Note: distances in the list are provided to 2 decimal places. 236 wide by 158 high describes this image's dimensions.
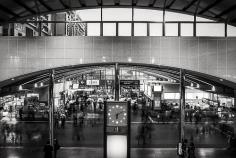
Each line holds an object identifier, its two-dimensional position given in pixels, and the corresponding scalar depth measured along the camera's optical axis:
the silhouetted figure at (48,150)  13.04
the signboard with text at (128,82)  18.48
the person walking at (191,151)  13.84
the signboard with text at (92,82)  25.45
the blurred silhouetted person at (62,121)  24.33
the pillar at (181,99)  13.55
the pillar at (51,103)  13.59
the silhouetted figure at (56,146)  14.12
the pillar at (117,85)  13.06
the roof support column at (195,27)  18.00
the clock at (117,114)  12.05
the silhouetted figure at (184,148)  13.76
